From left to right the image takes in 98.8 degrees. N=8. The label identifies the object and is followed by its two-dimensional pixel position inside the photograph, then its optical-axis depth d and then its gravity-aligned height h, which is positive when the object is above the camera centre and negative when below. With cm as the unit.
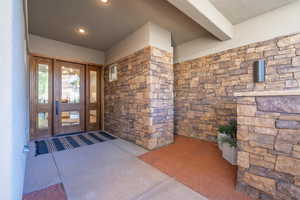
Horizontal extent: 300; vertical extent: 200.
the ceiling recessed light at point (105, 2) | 222 +169
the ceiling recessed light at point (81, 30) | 309 +171
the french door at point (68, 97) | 388 +5
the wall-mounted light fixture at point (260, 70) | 235 +52
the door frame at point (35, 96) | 349 +10
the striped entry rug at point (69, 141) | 288 -109
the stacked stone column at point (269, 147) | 116 -48
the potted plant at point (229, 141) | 212 -75
